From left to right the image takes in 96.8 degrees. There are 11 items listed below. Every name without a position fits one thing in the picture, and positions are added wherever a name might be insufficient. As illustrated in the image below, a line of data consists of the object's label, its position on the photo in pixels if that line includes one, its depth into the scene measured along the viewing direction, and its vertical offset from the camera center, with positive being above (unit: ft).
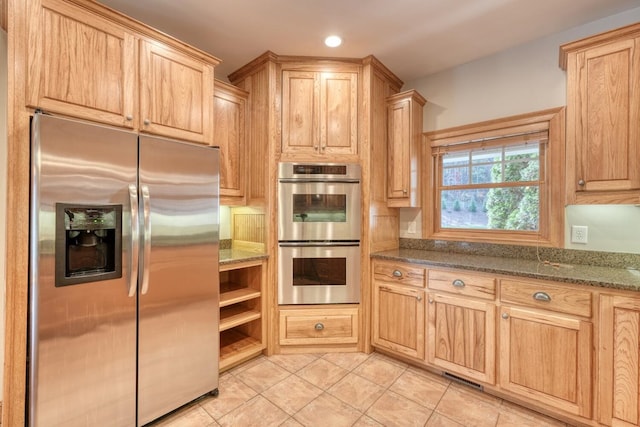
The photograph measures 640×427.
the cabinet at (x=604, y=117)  5.46 +1.97
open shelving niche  7.52 -2.83
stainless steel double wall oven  8.09 -0.54
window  7.21 +0.98
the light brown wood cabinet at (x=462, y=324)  6.35 -2.57
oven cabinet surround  8.12 +2.43
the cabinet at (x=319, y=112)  8.20 +2.95
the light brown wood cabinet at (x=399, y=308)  7.37 -2.56
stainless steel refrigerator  4.31 -1.08
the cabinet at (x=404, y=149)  8.50 +2.02
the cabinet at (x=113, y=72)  4.52 +2.62
